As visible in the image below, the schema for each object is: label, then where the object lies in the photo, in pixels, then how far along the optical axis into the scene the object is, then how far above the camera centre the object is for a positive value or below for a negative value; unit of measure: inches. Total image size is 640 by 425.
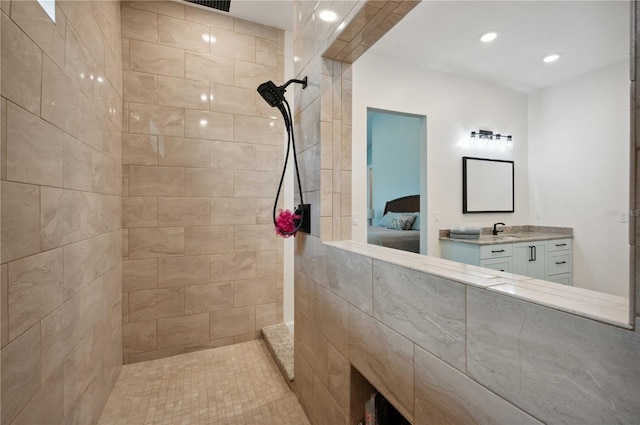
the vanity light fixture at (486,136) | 144.3 +41.1
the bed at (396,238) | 135.4 -13.7
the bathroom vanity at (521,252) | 120.7 -19.0
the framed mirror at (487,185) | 141.6 +14.3
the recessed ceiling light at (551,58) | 122.2 +70.4
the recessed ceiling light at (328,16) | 52.9 +40.2
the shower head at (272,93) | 65.9 +29.2
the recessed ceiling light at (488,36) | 108.0 +71.0
